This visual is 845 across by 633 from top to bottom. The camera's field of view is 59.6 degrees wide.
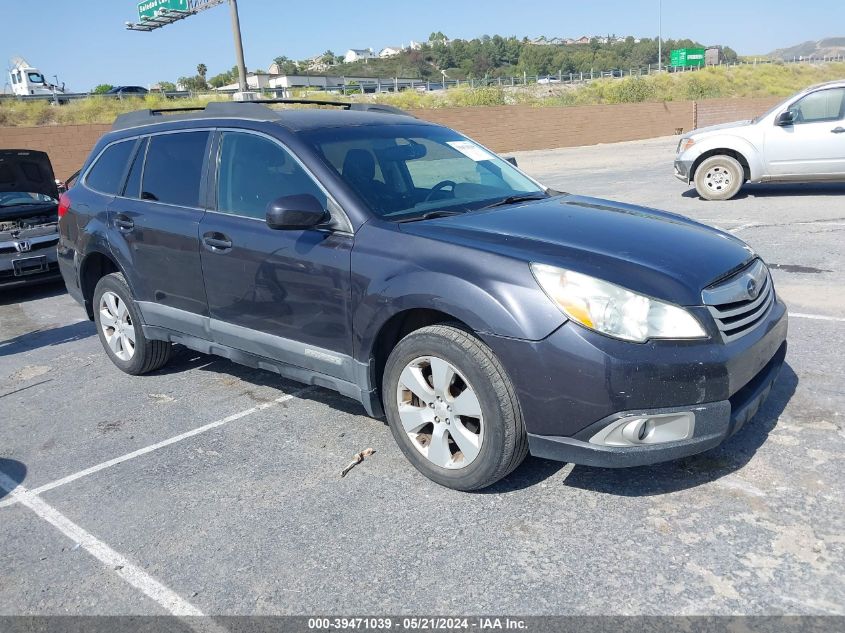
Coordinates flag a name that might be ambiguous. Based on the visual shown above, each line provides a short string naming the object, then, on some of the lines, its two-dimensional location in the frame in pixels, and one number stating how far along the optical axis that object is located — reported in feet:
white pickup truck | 36.60
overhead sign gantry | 102.85
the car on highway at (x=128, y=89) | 159.99
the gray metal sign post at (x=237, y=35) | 82.48
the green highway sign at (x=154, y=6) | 105.19
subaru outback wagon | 9.95
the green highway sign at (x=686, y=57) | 239.09
